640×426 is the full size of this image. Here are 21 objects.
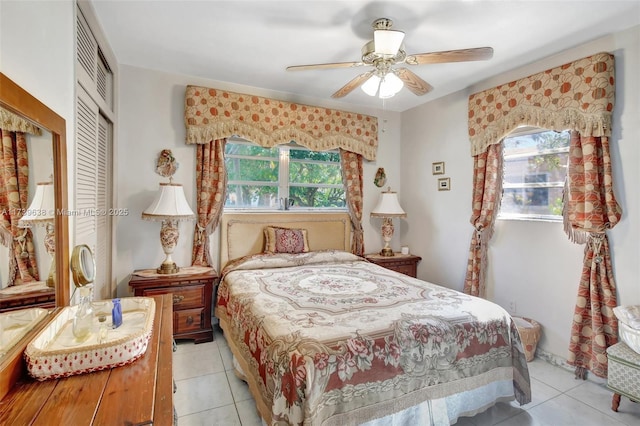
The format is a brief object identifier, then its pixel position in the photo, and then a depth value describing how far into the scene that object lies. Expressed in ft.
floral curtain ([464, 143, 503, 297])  10.42
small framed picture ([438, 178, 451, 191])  12.35
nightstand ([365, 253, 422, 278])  12.71
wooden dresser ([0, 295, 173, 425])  2.80
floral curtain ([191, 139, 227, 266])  10.86
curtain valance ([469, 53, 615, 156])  7.78
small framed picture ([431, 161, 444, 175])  12.61
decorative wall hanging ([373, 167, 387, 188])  14.19
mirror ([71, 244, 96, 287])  4.70
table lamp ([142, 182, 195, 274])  9.43
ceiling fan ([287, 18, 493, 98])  6.46
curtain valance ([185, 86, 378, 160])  10.67
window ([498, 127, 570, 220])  9.16
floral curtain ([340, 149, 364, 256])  13.42
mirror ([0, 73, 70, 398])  3.13
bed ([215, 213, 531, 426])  4.89
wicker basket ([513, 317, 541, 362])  8.93
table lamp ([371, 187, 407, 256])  13.14
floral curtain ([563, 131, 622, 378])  7.70
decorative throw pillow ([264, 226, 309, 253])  11.45
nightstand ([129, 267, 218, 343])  9.27
